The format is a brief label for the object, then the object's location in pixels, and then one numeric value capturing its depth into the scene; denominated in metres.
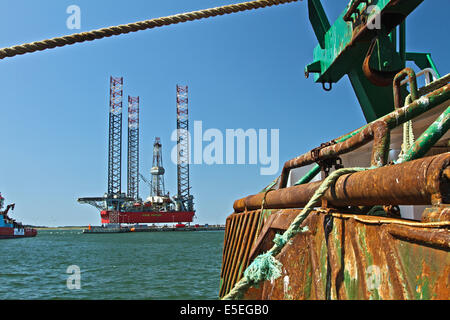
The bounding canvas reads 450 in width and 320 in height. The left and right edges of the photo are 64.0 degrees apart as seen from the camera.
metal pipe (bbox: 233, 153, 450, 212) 1.57
